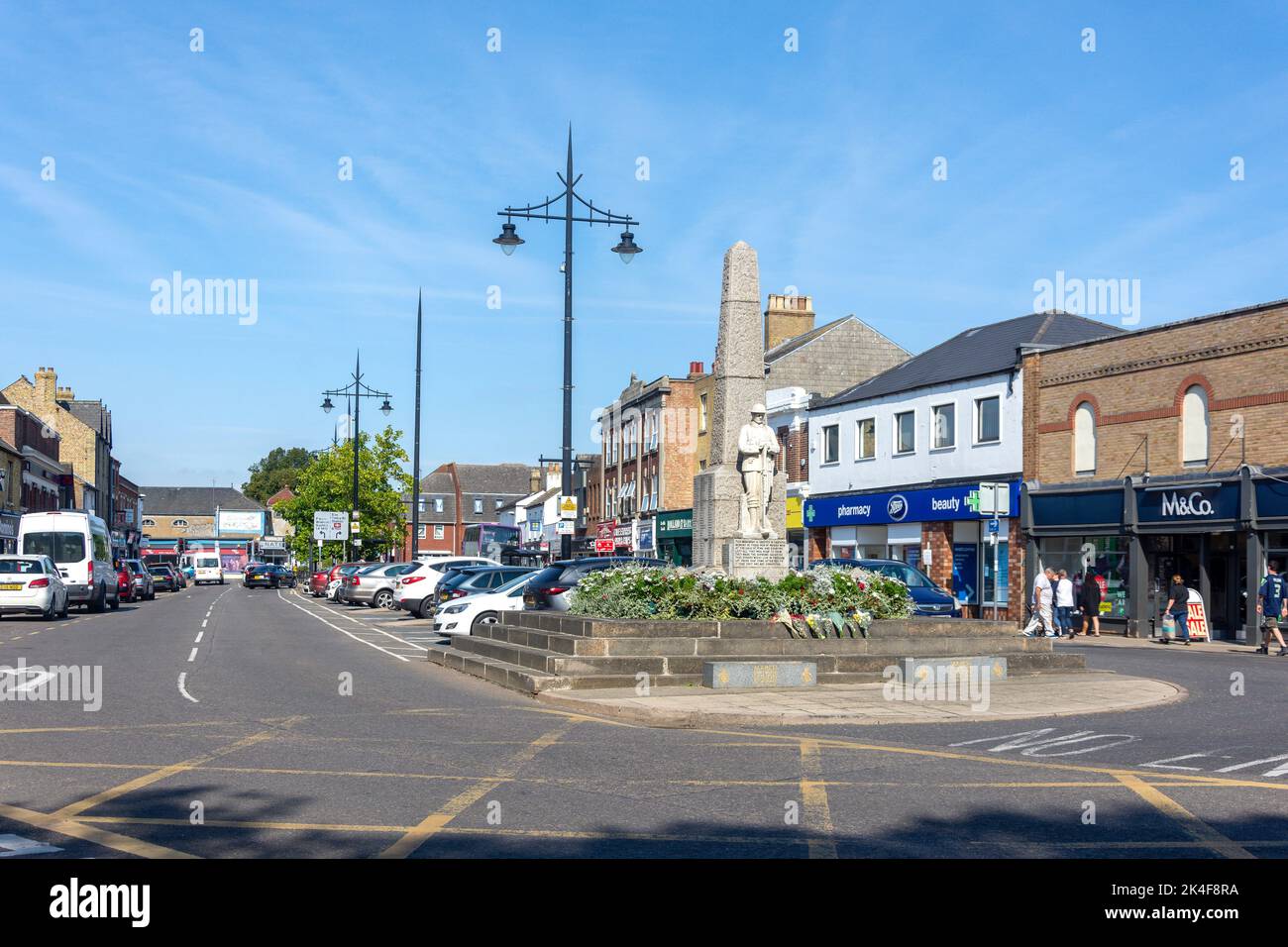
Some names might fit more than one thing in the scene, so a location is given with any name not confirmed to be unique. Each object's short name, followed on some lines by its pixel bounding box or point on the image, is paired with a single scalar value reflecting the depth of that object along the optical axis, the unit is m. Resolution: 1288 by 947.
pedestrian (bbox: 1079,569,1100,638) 30.70
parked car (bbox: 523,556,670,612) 19.88
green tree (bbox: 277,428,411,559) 75.81
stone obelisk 18.78
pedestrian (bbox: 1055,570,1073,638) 29.80
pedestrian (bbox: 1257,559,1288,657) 24.06
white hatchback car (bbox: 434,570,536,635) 22.30
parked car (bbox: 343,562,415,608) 42.25
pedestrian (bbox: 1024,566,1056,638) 27.02
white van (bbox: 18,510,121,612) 36.38
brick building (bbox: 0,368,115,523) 87.62
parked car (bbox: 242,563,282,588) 73.56
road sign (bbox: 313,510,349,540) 73.06
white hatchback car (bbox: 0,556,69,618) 31.20
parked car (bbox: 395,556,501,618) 34.59
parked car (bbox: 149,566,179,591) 65.69
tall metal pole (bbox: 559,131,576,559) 24.39
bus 81.45
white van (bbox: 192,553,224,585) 89.38
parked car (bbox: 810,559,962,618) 23.12
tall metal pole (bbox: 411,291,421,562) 43.59
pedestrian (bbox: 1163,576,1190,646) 27.72
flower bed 16.28
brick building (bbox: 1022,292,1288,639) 27.14
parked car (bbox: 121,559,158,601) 50.22
